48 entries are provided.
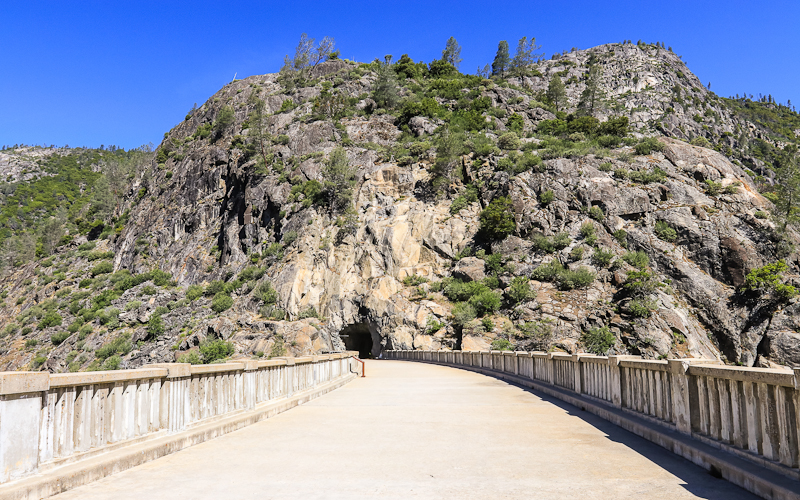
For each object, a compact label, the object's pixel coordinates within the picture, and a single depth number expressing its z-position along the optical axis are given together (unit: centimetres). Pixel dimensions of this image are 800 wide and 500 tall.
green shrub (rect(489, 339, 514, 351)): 3771
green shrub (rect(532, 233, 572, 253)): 4750
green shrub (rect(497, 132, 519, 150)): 6238
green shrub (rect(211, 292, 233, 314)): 5191
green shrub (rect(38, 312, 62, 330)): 6178
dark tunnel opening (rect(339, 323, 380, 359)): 5123
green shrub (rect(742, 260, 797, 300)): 4165
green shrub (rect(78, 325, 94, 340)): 5609
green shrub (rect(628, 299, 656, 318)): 3872
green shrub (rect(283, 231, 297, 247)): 5538
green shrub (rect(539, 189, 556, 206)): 5138
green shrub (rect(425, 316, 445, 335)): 4397
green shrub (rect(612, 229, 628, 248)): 4753
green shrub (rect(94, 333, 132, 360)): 5016
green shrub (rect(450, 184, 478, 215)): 5447
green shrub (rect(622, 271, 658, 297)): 4006
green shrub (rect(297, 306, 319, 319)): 4852
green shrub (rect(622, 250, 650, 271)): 4372
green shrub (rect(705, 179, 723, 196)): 5038
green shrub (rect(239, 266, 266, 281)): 5434
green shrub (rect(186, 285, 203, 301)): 5672
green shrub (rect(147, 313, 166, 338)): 5188
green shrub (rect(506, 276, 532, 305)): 4309
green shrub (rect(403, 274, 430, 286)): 4932
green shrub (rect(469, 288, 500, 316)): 4303
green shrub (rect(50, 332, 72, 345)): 5825
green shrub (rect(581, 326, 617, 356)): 3788
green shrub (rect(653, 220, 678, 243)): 4691
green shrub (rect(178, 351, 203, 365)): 4222
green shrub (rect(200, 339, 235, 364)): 4219
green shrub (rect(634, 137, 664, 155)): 5700
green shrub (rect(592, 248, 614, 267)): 4462
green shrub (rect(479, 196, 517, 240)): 4981
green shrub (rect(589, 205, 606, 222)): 4947
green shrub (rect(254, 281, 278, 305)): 4941
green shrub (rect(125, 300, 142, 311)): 5712
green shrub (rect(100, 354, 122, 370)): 4722
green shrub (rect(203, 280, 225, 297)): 5608
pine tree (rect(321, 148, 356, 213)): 5678
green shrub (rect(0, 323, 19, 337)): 6378
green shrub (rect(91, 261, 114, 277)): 7194
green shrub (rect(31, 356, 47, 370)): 5522
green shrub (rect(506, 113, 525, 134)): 7281
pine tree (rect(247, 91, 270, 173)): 6744
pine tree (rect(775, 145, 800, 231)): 4762
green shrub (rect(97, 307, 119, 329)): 5533
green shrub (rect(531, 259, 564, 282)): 4469
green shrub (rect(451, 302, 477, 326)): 4178
